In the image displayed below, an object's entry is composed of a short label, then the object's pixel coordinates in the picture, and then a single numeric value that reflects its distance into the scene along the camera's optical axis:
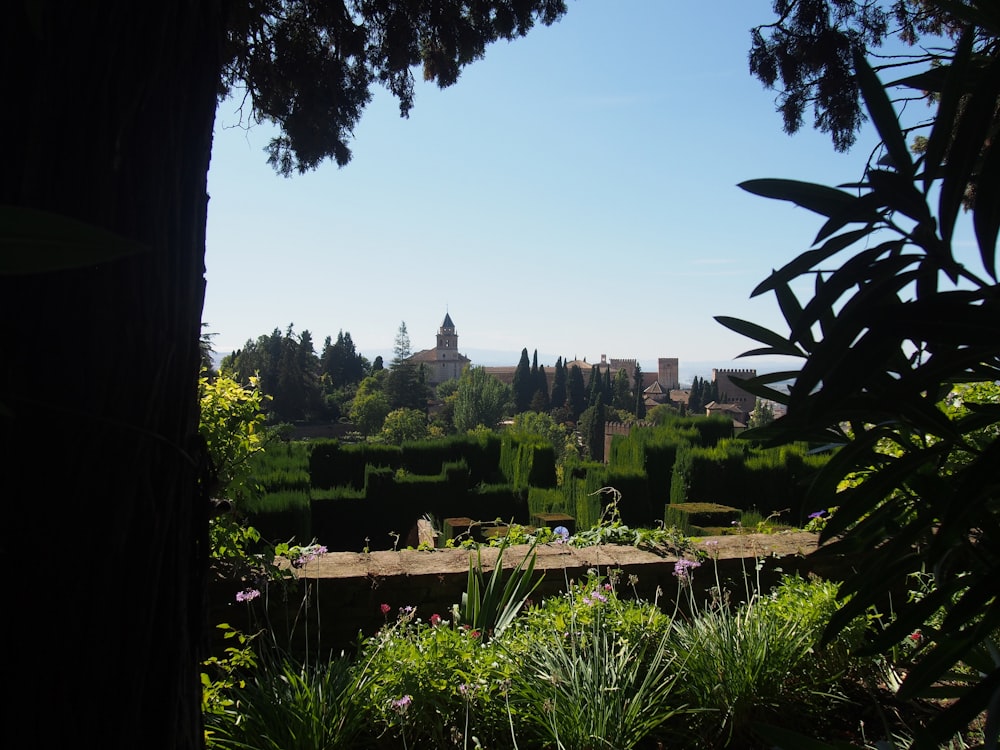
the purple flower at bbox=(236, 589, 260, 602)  2.35
